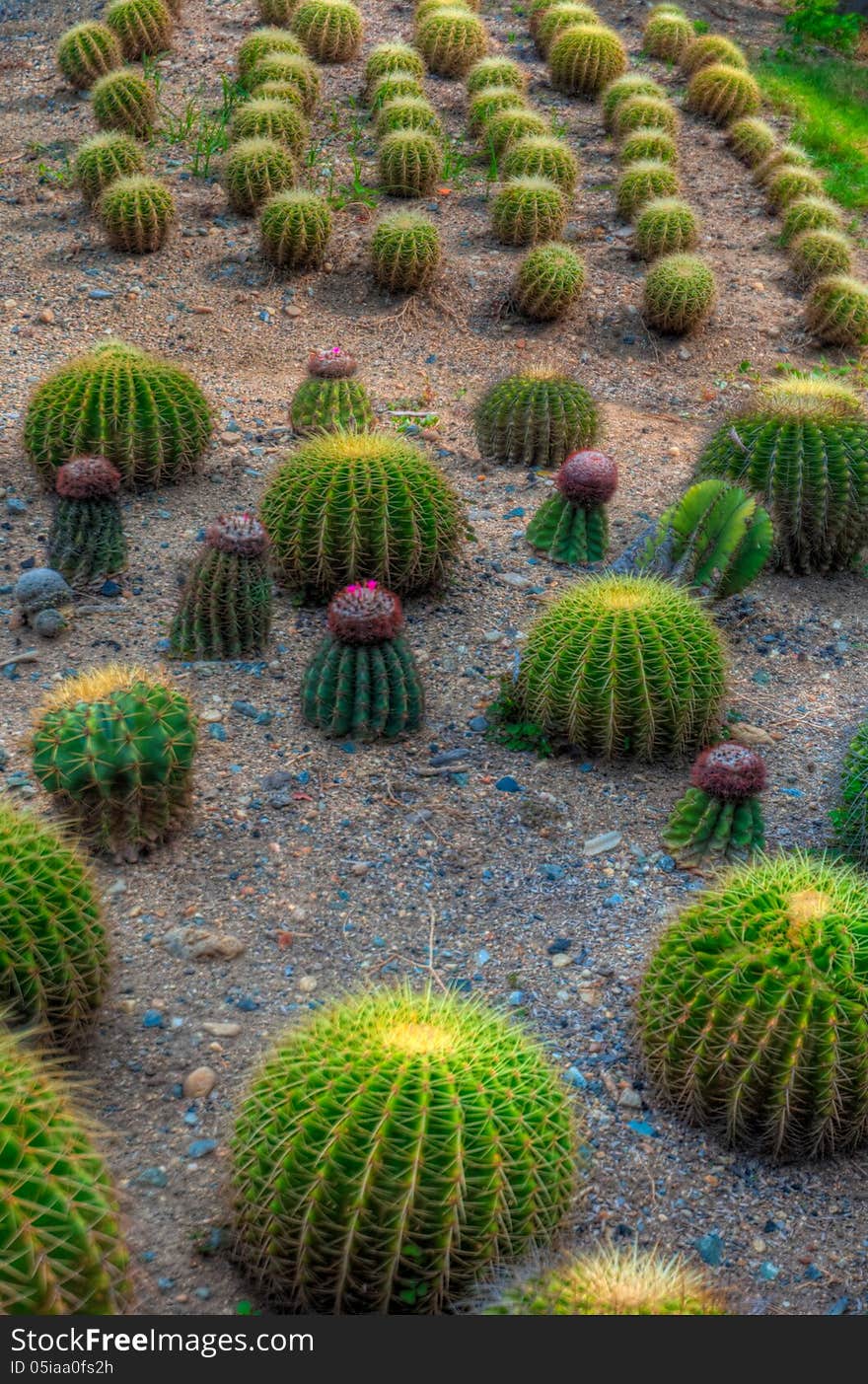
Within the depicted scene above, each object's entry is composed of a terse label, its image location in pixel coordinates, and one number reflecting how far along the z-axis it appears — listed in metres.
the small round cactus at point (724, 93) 13.04
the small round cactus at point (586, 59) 12.93
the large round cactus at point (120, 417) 6.94
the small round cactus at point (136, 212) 9.66
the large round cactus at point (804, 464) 6.57
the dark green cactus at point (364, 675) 5.23
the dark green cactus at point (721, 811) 4.65
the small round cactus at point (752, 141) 12.51
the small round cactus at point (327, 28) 12.62
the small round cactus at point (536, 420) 7.57
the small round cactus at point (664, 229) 10.38
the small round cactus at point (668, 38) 14.05
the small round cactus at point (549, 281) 9.56
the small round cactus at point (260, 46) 12.00
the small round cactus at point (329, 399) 7.55
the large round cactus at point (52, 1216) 2.41
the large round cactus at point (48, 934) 3.57
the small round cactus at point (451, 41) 12.89
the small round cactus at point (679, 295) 9.60
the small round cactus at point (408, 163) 10.75
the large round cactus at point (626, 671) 5.12
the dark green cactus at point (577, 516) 6.57
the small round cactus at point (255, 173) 10.24
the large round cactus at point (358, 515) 5.97
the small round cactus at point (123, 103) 11.15
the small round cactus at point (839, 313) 9.92
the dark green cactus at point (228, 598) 5.62
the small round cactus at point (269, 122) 10.76
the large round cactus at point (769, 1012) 3.45
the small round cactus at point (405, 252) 9.53
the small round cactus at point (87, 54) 12.02
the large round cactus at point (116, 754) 4.50
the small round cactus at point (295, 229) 9.66
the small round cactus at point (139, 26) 12.38
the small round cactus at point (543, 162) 10.94
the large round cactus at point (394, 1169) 2.87
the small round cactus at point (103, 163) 10.12
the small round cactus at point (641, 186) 11.00
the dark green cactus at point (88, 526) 6.21
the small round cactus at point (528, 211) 10.28
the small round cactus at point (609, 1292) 2.47
